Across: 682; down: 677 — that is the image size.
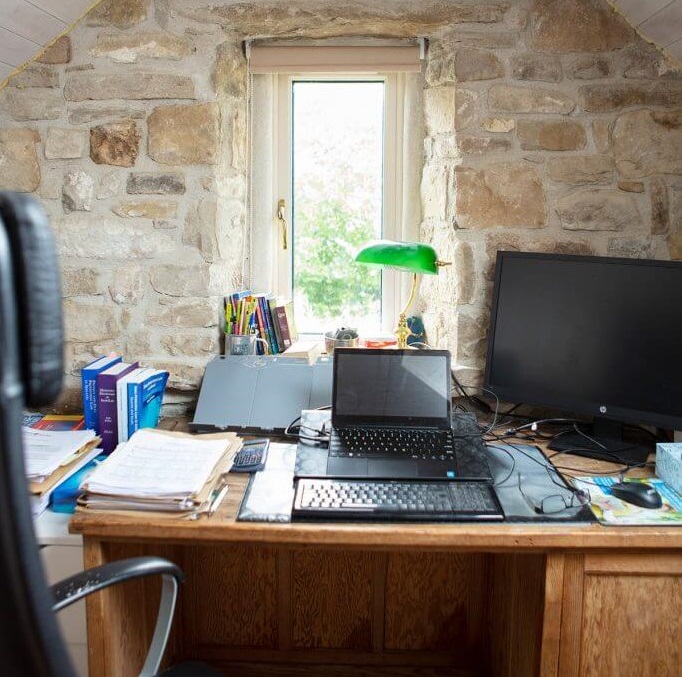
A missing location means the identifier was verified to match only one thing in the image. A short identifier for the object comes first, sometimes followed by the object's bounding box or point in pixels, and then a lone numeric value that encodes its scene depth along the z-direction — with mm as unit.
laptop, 1775
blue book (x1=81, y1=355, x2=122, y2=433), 1895
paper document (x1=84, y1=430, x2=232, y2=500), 1487
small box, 1590
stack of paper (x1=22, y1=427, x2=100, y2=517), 1588
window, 2371
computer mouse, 1514
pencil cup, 2160
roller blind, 2207
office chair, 646
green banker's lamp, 1776
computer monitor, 1739
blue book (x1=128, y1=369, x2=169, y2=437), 1884
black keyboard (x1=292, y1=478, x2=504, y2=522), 1455
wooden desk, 1431
